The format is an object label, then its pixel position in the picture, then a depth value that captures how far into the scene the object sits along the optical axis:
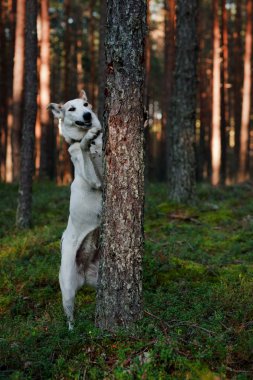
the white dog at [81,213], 6.05
